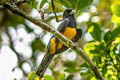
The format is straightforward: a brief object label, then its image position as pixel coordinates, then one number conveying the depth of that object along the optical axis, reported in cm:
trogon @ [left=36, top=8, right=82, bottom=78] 826
